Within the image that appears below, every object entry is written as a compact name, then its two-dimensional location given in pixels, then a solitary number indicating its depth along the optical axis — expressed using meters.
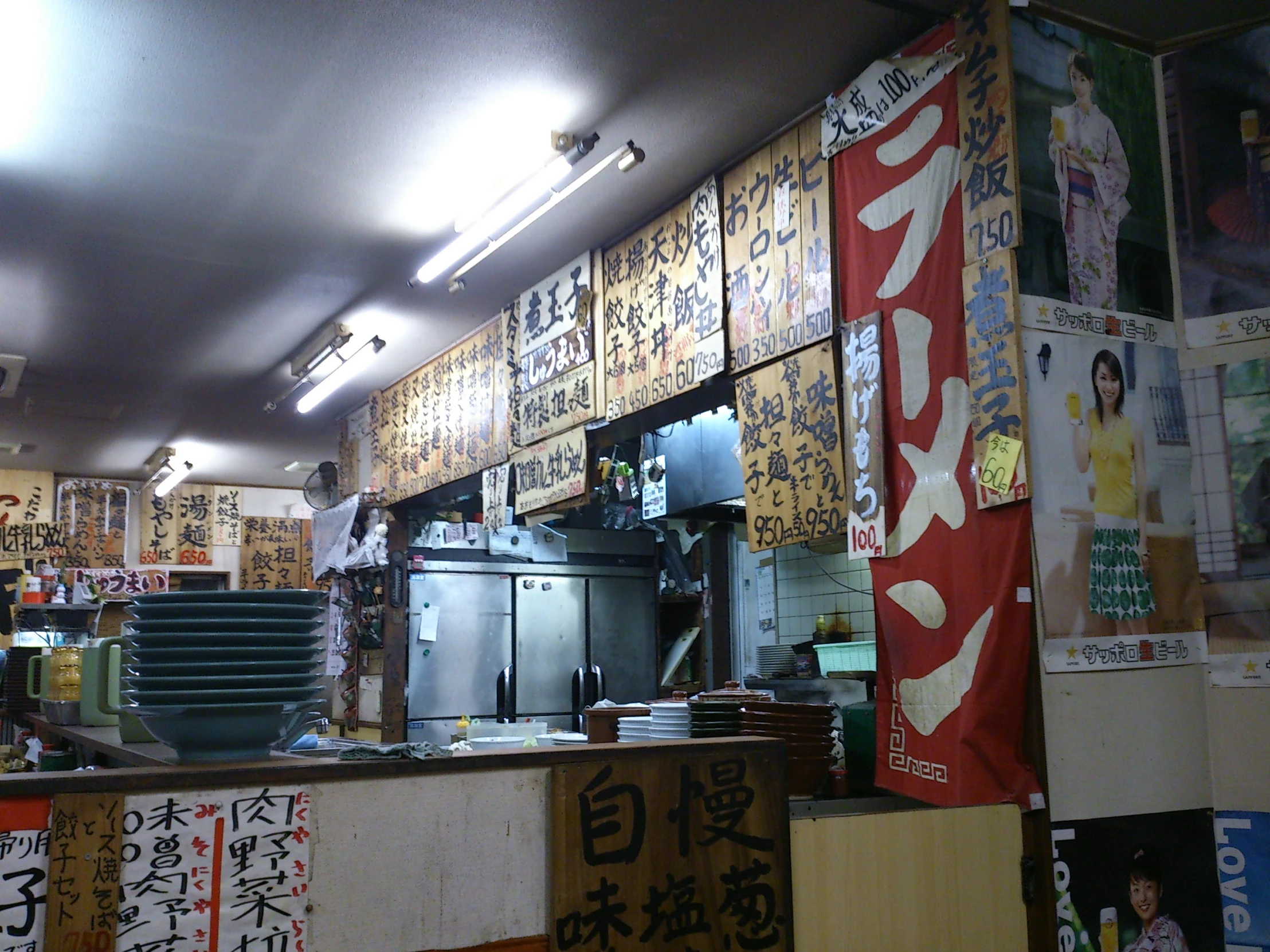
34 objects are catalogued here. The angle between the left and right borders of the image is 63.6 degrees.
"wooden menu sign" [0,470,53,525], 9.70
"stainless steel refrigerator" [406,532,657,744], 7.32
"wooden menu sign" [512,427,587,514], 5.02
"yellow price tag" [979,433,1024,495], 2.86
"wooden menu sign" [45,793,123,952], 1.53
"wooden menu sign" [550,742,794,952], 1.92
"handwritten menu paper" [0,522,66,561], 9.52
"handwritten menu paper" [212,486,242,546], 10.88
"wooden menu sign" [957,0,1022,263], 2.94
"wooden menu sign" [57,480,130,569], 9.98
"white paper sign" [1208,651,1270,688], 2.97
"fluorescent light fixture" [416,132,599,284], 3.98
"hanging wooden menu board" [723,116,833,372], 3.68
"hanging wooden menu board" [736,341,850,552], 3.54
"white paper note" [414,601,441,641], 7.29
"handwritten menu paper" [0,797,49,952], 1.50
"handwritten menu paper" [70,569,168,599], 9.73
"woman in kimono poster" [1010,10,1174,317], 3.03
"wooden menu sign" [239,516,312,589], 10.47
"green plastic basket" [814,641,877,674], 5.22
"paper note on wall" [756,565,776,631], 7.14
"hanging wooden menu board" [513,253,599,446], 5.07
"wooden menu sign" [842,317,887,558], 3.30
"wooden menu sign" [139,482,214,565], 10.51
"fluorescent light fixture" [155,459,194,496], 9.53
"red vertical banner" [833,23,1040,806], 2.84
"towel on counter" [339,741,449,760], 1.84
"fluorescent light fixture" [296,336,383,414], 6.26
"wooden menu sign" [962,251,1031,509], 2.87
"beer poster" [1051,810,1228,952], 2.79
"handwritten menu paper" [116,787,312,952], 1.59
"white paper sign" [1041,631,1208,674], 2.86
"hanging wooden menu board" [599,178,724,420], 4.27
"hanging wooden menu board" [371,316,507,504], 6.05
